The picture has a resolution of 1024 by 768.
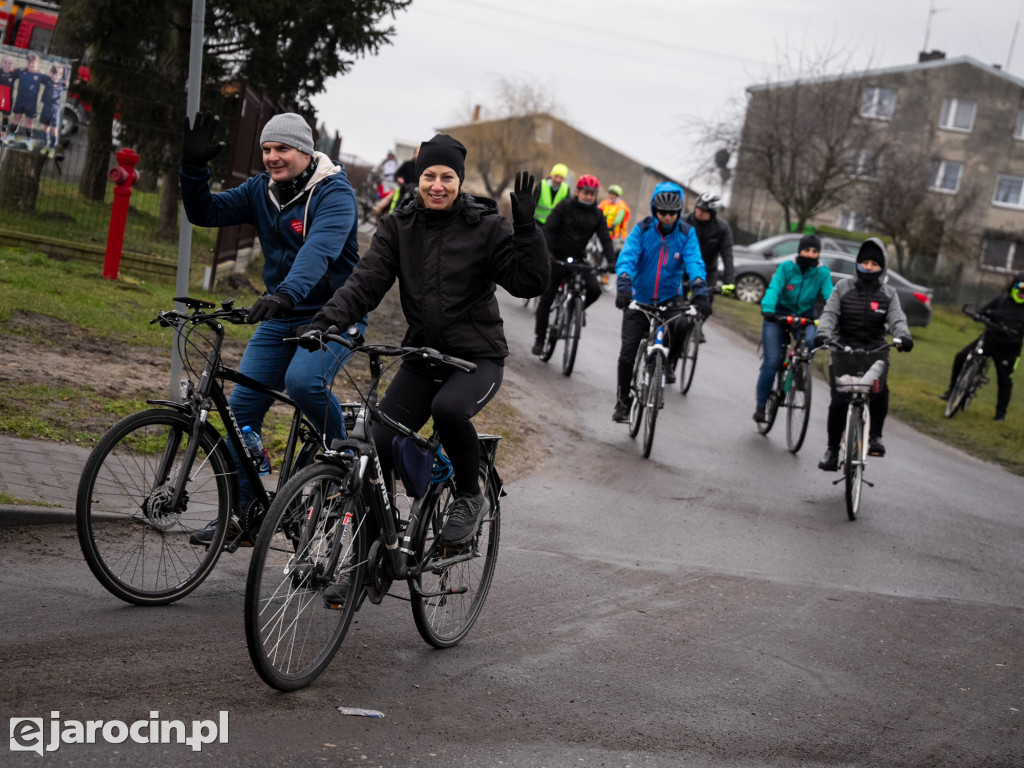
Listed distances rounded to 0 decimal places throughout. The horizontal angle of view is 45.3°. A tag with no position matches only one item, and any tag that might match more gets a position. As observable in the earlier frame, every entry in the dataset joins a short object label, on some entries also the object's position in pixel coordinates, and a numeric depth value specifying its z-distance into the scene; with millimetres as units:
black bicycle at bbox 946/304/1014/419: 17391
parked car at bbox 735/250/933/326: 29797
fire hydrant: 14195
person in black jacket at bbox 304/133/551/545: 4941
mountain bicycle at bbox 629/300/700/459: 11055
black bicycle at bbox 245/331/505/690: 4230
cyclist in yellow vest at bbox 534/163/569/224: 18152
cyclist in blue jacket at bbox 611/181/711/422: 11578
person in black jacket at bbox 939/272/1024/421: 17578
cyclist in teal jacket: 12664
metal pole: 7316
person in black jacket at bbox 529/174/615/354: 14680
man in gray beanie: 5363
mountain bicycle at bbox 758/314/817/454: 12320
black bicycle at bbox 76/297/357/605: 4781
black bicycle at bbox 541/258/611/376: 14664
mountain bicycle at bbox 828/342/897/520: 9859
